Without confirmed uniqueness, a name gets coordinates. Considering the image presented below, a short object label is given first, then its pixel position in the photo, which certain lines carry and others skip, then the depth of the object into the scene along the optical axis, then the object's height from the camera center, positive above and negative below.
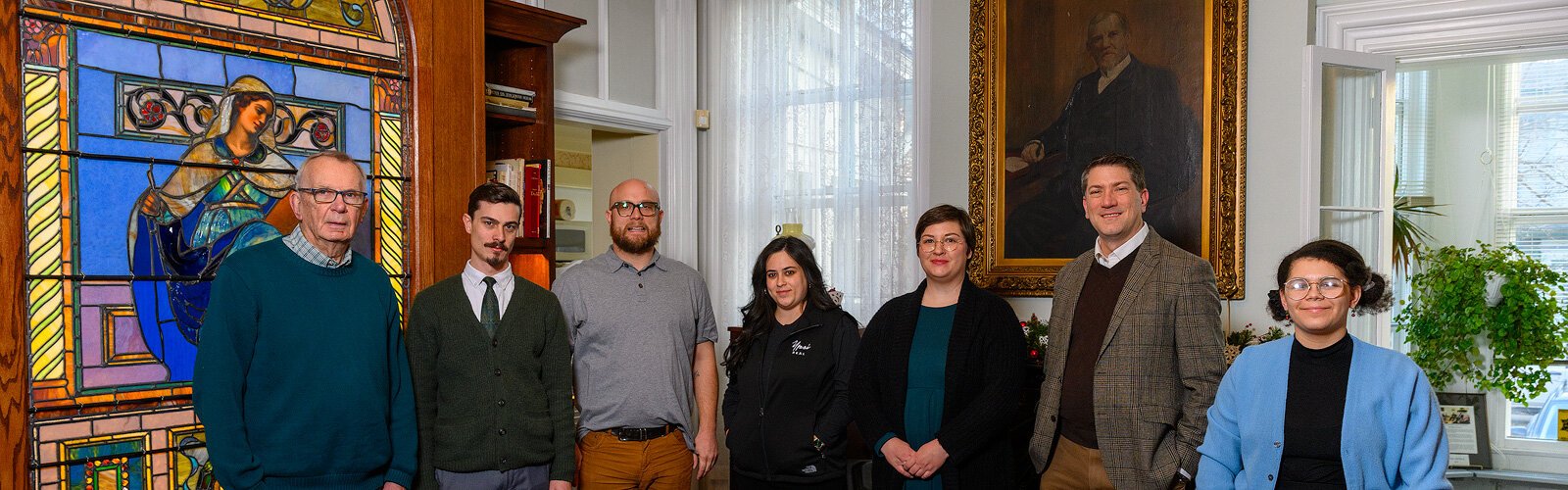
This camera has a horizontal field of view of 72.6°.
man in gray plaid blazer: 2.69 -0.35
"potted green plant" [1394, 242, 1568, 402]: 5.54 -0.51
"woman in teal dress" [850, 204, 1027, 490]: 2.85 -0.43
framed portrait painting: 4.38 +0.45
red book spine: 4.26 +0.10
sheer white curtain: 5.36 +0.44
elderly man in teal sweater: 2.35 -0.30
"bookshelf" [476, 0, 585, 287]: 4.34 +0.52
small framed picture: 6.00 -1.16
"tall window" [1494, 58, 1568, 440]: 6.24 +0.30
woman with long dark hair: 2.97 -0.45
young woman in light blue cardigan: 2.17 -0.38
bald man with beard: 3.16 -0.40
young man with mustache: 2.77 -0.40
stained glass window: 2.71 +0.10
